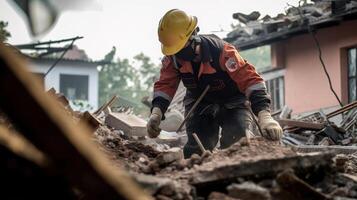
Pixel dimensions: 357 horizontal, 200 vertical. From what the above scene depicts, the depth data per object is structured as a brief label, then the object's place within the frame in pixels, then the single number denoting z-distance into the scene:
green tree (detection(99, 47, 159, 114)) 40.75
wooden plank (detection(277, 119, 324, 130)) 8.18
